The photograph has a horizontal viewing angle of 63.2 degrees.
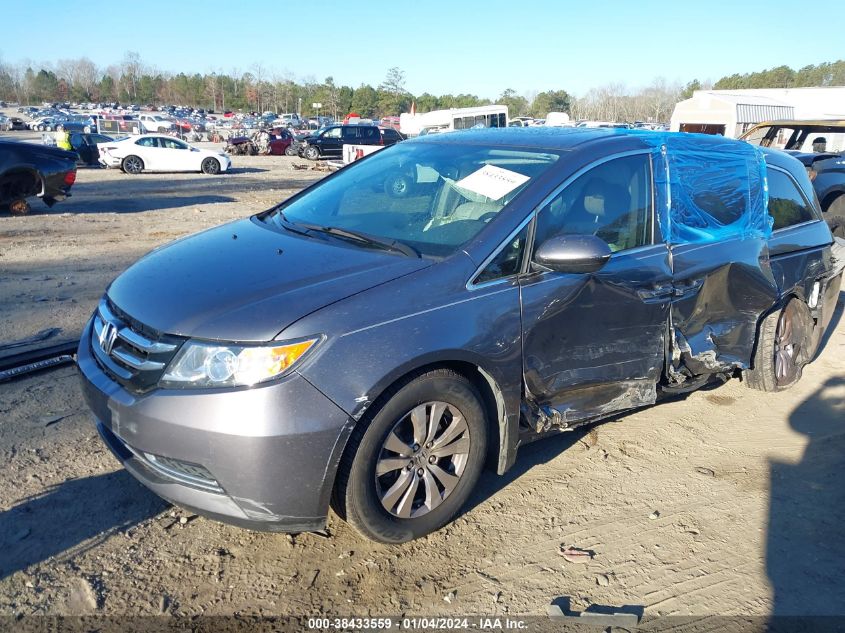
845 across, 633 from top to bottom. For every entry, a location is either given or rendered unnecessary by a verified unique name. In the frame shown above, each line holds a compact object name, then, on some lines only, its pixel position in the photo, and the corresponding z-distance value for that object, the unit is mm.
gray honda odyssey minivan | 2680
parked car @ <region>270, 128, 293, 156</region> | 35916
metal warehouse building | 27578
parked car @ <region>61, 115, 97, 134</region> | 39281
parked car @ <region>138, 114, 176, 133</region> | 50750
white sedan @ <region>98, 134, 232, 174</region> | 23083
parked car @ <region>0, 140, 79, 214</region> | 11836
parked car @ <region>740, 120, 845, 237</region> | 10062
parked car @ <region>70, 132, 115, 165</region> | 24984
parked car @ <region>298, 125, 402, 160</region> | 31875
